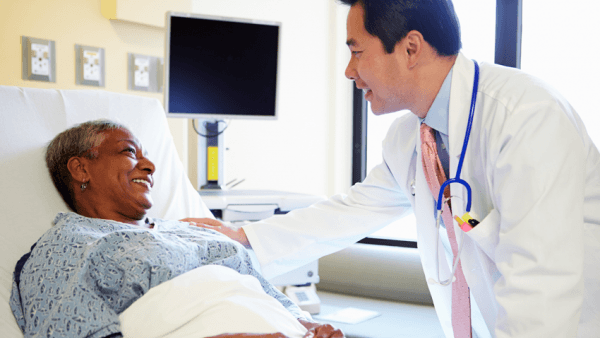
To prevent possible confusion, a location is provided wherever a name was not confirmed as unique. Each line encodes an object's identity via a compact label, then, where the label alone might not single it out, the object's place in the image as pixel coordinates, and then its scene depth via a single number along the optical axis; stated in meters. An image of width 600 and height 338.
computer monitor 2.13
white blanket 0.98
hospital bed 1.31
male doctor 0.96
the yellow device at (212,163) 2.32
